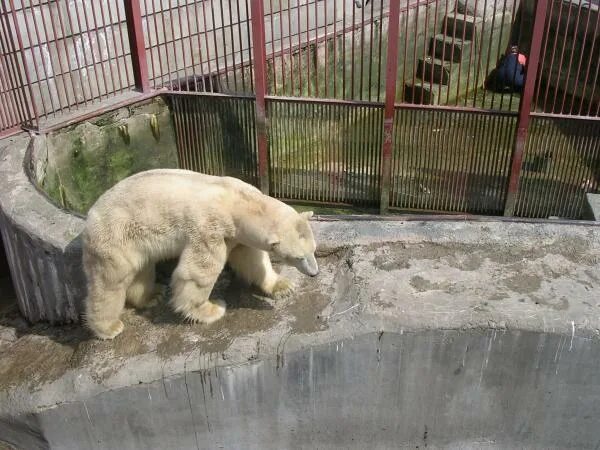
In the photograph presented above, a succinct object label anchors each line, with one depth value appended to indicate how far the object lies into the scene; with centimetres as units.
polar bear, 420
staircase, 973
